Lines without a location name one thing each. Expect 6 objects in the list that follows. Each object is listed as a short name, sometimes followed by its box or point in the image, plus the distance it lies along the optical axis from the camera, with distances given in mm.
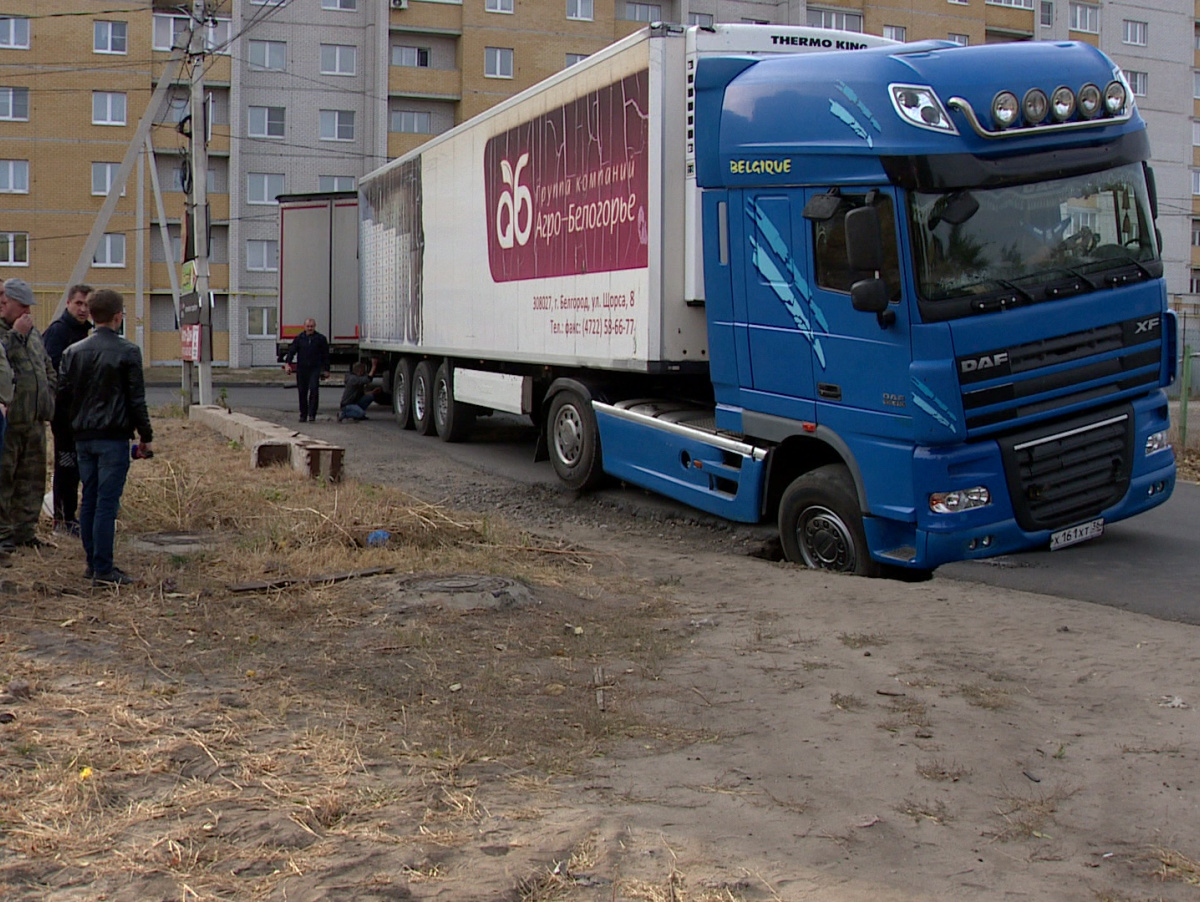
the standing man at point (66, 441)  9125
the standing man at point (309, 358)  19891
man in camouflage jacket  8055
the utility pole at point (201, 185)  20047
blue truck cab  7758
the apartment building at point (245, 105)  51031
